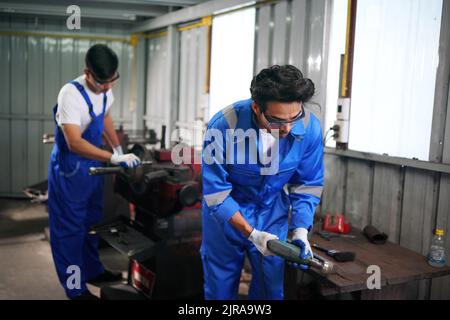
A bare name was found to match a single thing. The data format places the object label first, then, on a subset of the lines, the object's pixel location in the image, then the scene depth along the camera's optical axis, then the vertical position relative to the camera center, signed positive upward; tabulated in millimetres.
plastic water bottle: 2135 -608
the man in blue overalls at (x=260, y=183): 1784 -304
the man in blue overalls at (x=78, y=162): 2762 -357
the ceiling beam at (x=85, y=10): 4645 +928
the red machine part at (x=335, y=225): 2546 -603
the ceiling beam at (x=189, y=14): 3776 +858
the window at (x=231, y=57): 3648 +427
